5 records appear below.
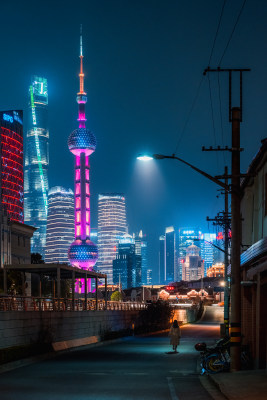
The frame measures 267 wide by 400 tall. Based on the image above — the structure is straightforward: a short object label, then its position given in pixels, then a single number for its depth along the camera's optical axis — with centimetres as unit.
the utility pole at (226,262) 4872
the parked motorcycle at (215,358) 2427
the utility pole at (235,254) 2244
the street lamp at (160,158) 2246
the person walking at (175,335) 3694
